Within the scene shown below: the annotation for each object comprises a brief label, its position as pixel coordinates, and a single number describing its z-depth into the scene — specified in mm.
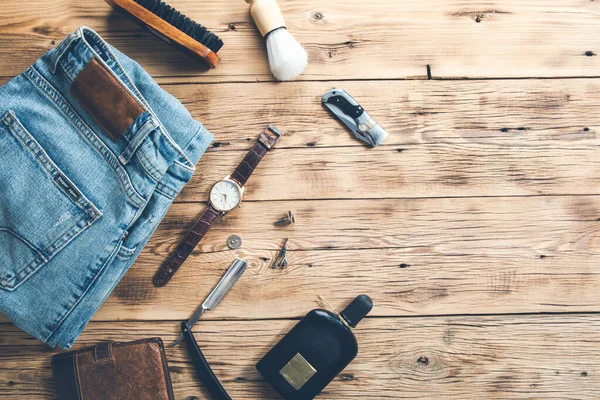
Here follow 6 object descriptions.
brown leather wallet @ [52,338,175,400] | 908
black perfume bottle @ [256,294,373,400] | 911
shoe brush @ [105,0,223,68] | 860
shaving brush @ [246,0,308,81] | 918
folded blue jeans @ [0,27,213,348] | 828
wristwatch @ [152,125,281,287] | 942
